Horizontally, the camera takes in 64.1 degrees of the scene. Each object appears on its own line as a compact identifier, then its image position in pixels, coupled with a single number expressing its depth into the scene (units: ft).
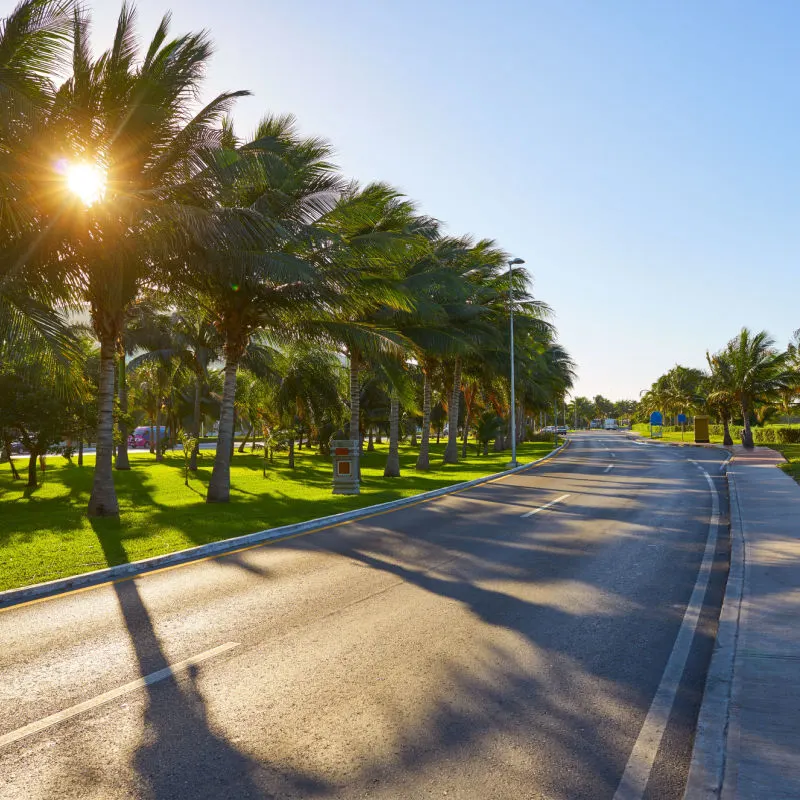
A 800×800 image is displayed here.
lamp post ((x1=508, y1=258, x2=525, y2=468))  94.02
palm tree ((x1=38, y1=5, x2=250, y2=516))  41.42
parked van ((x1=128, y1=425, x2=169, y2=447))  219.61
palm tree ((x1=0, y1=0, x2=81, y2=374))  35.47
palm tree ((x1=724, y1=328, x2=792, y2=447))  128.16
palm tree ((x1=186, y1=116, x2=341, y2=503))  46.39
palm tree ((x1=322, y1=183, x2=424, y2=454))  55.77
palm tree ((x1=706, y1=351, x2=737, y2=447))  133.49
